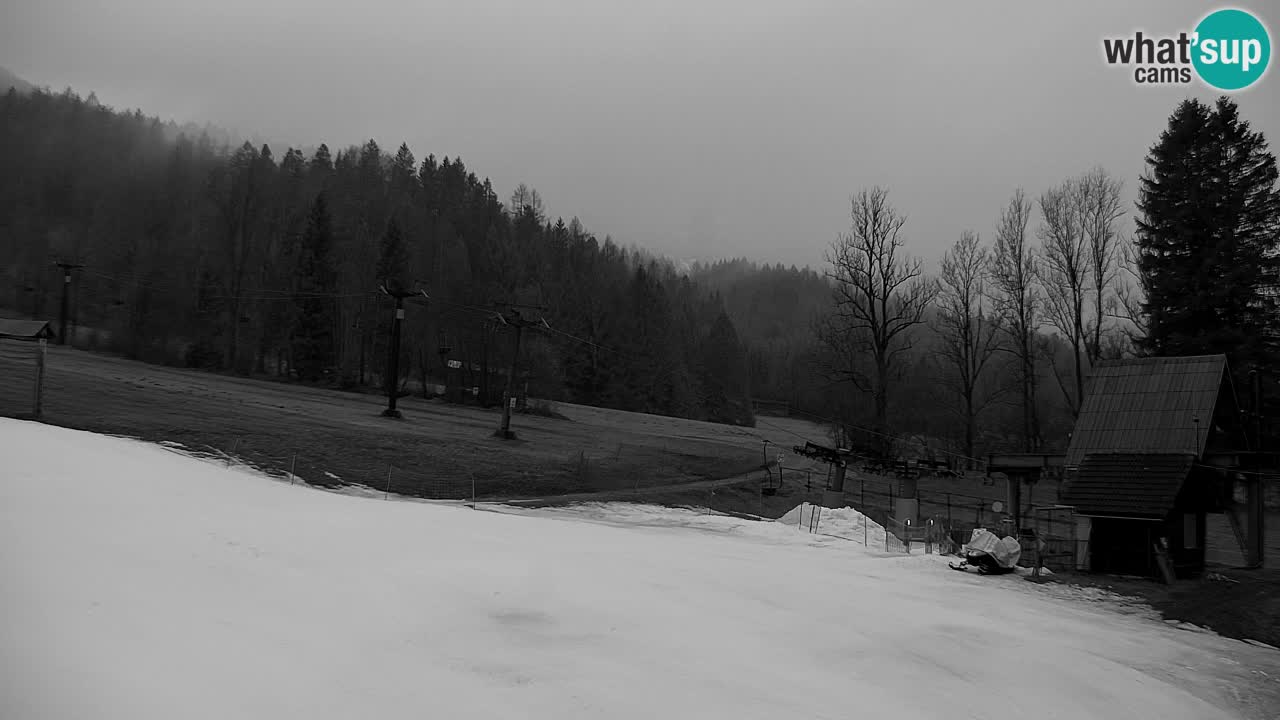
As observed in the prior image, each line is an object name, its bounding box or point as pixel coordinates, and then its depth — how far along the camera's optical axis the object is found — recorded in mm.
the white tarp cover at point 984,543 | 20203
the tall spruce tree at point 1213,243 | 39875
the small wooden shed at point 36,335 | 27000
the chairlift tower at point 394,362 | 41344
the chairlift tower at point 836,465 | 34938
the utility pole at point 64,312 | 42531
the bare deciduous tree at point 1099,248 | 47438
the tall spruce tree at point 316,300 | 59750
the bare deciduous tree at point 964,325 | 51312
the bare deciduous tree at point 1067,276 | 47312
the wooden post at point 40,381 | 26859
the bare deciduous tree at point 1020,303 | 49281
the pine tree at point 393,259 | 65562
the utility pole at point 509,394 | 40000
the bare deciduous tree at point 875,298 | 44781
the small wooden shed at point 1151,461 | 21812
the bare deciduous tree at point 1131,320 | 45188
